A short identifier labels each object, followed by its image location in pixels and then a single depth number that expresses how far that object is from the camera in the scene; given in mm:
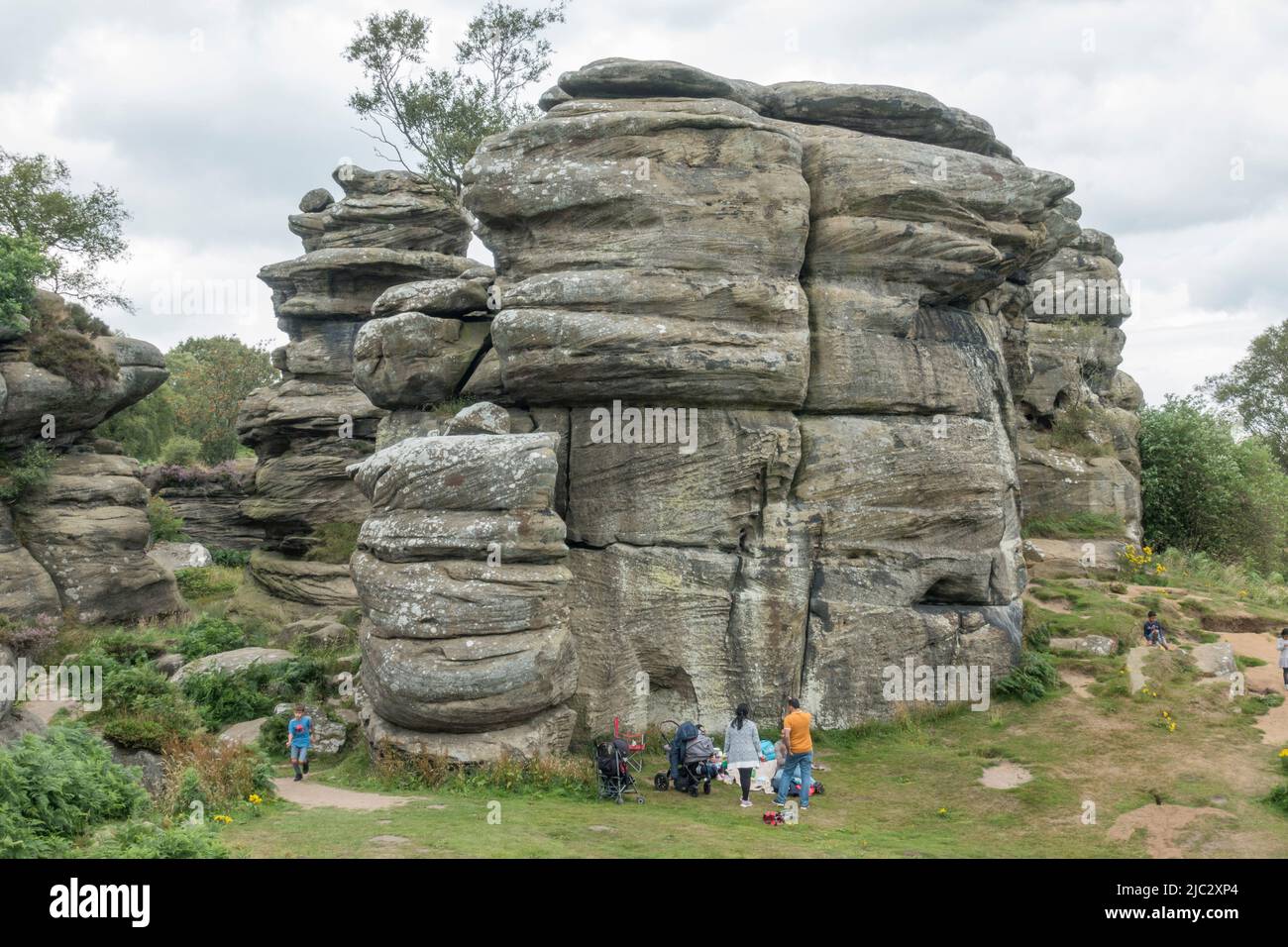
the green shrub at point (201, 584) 40312
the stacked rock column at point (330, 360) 36375
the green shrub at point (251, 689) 22125
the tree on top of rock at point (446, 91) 43656
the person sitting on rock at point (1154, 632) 23531
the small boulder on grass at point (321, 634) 27730
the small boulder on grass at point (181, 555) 43906
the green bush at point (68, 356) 30906
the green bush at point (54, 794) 11354
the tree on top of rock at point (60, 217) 42156
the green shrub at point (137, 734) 17500
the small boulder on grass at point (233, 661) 24109
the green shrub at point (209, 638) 27578
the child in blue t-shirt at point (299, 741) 18281
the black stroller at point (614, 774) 16656
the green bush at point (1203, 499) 35531
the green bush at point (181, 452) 56969
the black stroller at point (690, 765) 17250
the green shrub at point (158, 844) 10875
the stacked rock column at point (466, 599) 17453
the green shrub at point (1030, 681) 21516
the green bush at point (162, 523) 44969
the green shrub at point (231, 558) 46250
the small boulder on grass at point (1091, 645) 23438
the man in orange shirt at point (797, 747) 16078
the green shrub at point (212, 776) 14383
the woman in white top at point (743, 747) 16859
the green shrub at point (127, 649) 25859
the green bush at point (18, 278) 29531
